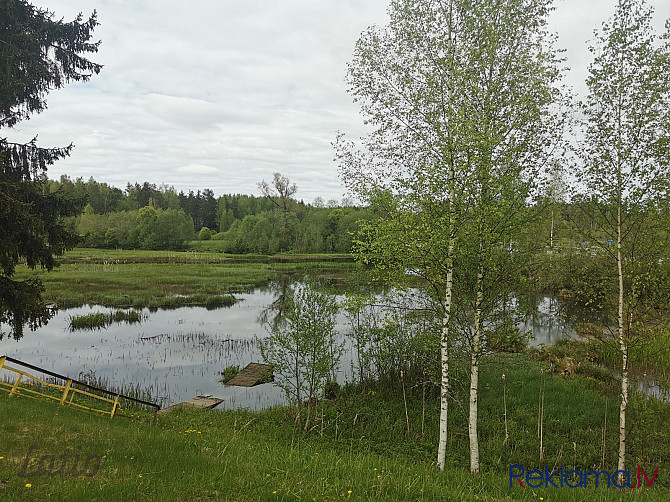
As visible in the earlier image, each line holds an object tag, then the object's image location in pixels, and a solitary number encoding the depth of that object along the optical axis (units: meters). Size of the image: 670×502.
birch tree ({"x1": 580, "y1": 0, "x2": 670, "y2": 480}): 9.86
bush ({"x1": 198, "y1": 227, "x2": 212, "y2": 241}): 117.69
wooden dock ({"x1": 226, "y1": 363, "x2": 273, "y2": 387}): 18.55
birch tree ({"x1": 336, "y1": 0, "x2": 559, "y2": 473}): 9.66
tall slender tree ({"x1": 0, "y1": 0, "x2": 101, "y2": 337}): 13.23
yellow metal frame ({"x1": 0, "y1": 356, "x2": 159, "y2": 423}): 10.28
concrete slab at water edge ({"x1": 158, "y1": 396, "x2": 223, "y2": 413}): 15.29
